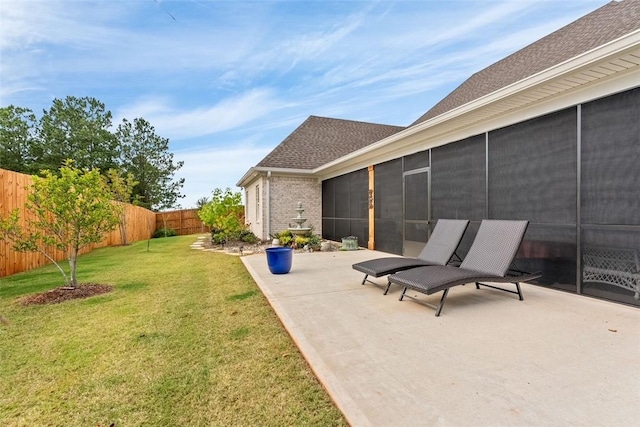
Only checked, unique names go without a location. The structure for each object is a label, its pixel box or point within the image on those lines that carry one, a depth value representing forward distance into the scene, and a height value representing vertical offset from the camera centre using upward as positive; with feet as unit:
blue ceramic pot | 20.18 -3.25
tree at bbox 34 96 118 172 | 78.48 +19.96
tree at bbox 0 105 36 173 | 73.72 +18.17
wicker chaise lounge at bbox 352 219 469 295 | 15.96 -2.66
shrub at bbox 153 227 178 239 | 67.75 -4.89
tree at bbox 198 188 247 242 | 38.73 -0.25
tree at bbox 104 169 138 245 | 56.90 +4.34
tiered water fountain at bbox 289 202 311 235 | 37.29 -2.38
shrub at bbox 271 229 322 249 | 34.65 -3.47
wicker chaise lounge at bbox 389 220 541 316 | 12.58 -2.82
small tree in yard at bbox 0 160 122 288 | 16.28 -0.04
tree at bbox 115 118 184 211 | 95.45 +15.00
